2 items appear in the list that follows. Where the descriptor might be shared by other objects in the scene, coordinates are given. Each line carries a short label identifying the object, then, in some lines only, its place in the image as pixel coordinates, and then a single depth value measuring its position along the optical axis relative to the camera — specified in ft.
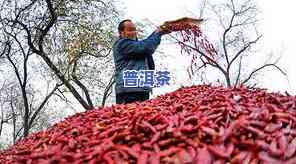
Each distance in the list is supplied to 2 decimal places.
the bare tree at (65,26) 33.11
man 9.06
